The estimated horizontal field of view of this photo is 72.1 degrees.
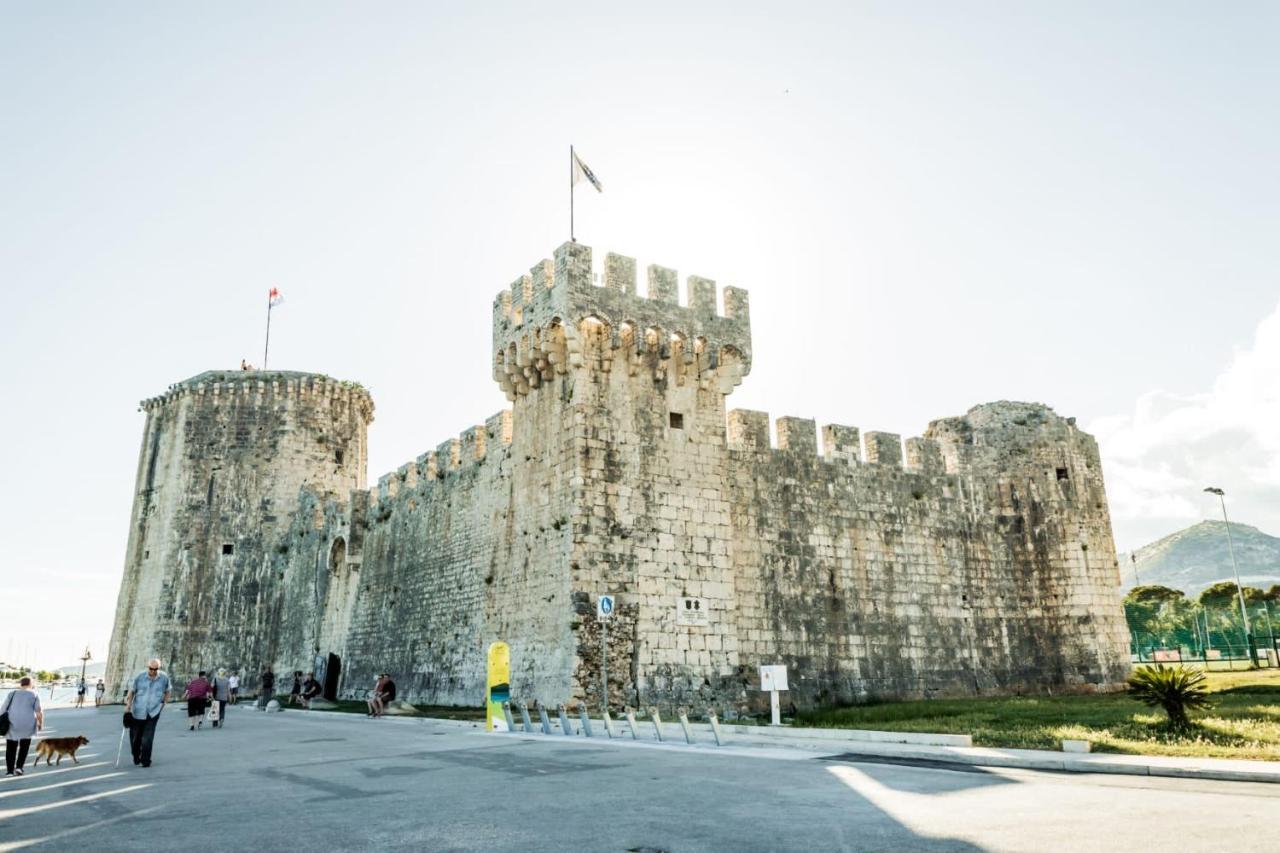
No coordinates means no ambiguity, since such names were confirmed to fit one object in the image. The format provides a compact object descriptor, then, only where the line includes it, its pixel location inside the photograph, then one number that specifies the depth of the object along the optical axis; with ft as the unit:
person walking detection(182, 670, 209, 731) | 60.59
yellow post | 51.83
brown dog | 39.32
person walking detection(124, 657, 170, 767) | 37.81
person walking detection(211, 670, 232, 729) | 63.67
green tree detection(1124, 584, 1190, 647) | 221.25
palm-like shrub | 38.09
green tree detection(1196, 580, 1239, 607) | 213.25
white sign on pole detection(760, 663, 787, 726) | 48.57
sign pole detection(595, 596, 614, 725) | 52.08
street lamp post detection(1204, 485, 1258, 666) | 107.96
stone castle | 60.59
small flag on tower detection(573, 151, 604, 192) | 69.36
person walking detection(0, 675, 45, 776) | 36.27
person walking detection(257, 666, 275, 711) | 93.25
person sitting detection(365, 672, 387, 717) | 68.80
